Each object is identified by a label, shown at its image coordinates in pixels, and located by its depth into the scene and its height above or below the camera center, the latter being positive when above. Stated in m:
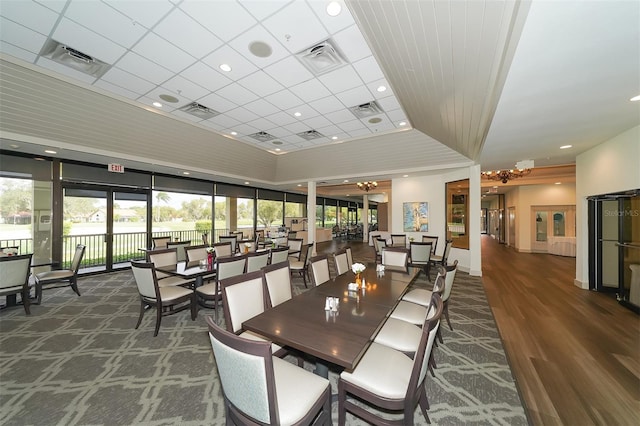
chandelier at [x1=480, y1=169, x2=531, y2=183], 7.27 +1.34
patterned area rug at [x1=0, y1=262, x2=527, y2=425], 1.79 -1.57
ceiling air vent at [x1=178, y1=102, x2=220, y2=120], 4.36 +2.10
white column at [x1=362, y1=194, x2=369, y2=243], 14.28 -0.57
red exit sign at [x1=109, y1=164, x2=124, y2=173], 5.95 +1.26
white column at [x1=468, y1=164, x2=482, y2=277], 5.88 -0.10
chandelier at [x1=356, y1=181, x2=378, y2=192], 10.12 +1.38
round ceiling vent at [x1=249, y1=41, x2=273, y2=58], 2.74 +2.10
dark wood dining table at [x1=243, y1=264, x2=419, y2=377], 1.40 -0.83
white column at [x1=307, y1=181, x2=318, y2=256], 8.78 +0.16
